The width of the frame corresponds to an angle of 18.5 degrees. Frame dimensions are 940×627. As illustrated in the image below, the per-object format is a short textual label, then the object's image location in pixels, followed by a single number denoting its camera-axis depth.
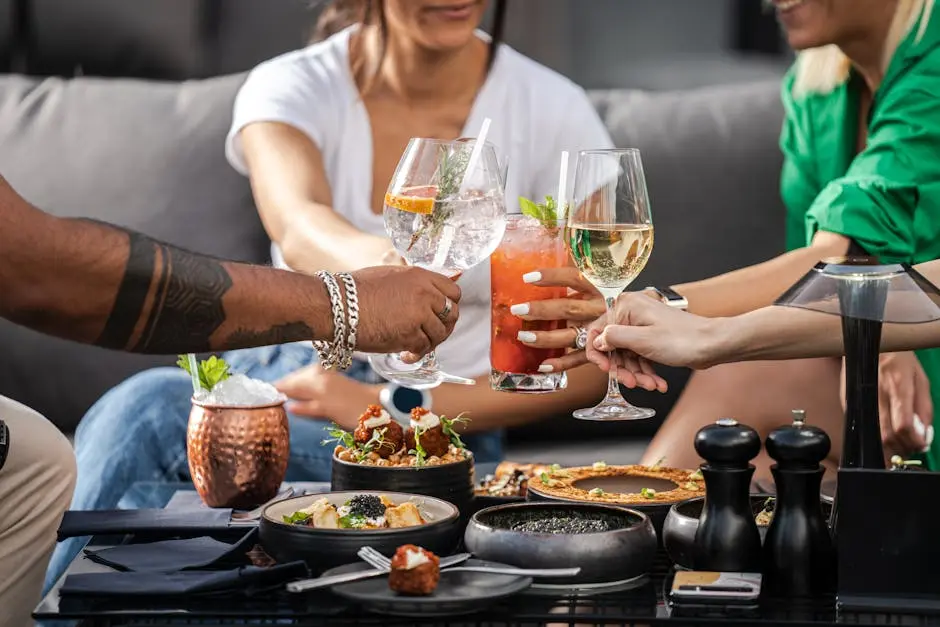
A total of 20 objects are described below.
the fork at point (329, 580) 2.15
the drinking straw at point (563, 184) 2.40
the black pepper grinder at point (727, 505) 2.21
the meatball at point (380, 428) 2.41
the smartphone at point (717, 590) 2.16
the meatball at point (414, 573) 2.13
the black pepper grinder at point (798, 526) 2.19
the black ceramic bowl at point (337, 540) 2.22
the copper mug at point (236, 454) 2.45
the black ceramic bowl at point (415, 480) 2.37
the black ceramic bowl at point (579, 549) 2.19
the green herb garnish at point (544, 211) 2.45
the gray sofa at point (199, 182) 3.28
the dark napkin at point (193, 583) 2.17
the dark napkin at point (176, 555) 2.24
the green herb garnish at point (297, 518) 2.26
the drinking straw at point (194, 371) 2.48
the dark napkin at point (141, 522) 2.34
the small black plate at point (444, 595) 2.12
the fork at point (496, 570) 2.17
